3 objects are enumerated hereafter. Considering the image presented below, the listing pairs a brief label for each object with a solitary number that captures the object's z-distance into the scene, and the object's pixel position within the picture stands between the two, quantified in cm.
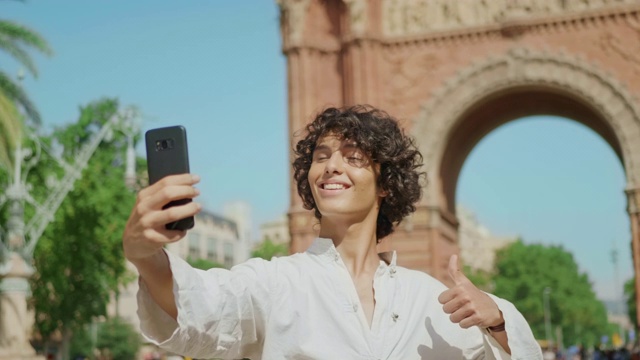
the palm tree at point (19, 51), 1583
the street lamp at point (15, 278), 1588
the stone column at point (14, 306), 1588
